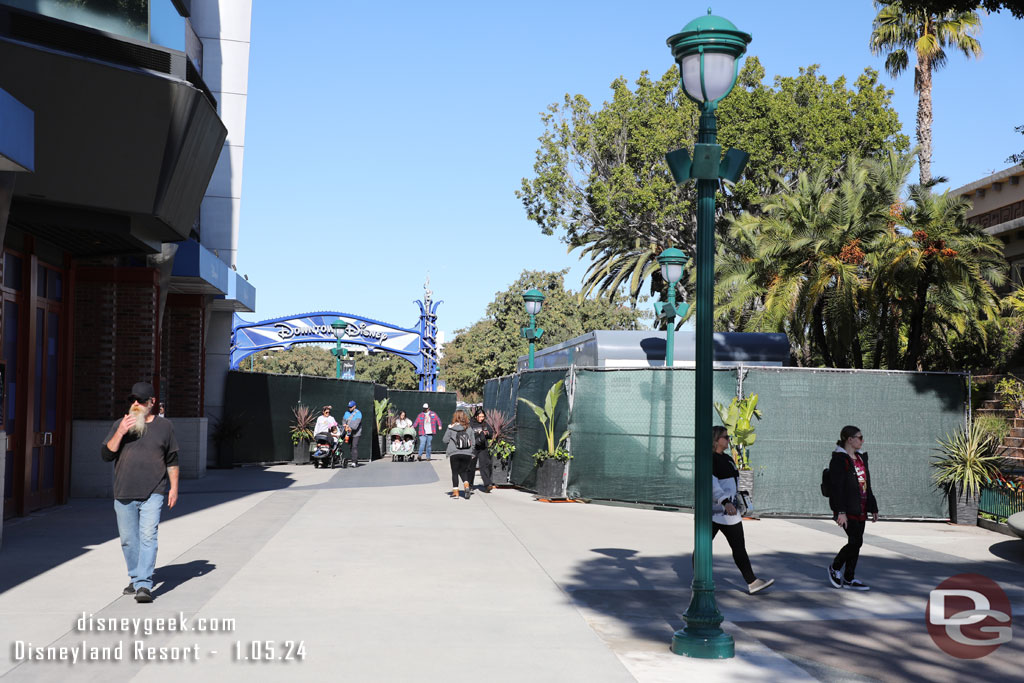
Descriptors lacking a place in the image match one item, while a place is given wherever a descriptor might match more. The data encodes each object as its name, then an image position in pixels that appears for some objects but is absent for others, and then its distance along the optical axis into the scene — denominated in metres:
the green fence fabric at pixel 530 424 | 19.12
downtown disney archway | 44.12
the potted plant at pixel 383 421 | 36.12
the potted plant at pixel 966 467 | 16.39
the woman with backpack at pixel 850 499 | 10.23
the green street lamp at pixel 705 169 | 7.62
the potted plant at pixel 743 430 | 16.56
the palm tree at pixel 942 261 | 19.44
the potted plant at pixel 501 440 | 21.66
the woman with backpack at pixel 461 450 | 19.08
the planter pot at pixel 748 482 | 16.72
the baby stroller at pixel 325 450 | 28.11
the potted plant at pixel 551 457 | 18.80
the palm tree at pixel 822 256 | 22.78
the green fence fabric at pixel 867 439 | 16.86
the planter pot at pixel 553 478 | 18.80
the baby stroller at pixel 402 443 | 32.68
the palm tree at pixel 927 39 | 32.56
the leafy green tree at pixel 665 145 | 38.38
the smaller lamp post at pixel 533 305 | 25.84
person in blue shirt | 29.06
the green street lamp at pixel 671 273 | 20.70
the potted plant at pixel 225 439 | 27.51
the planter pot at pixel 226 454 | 27.47
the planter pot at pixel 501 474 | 22.14
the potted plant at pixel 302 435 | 29.61
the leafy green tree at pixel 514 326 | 66.75
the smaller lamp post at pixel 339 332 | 37.81
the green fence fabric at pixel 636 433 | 17.36
